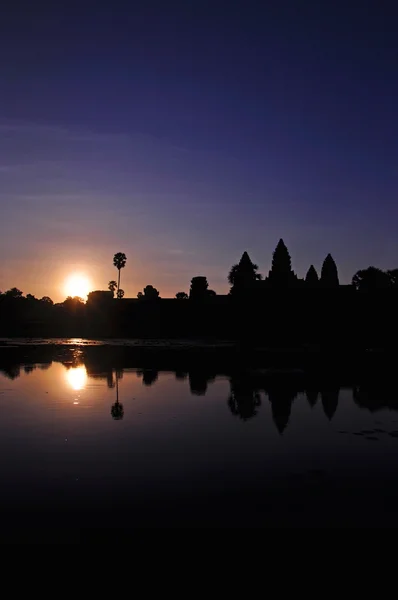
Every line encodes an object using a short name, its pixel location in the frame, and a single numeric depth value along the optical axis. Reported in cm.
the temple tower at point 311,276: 14121
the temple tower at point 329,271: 13500
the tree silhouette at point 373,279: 13588
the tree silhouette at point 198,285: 12281
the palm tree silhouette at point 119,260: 15188
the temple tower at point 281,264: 12250
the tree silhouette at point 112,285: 18850
